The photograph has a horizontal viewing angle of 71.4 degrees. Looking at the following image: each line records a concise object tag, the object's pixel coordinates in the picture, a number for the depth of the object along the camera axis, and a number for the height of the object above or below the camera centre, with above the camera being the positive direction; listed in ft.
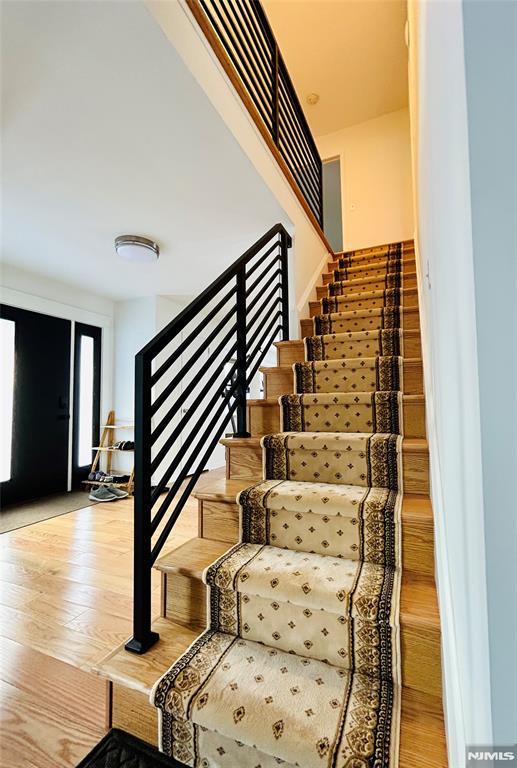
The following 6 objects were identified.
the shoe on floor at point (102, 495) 12.35 -2.90
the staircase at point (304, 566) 3.00 -1.82
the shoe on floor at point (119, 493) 12.67 -2.90
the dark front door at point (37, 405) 11.72 +0.25
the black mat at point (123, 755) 3.21 -3.16
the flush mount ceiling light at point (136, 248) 9.45 +4.36
